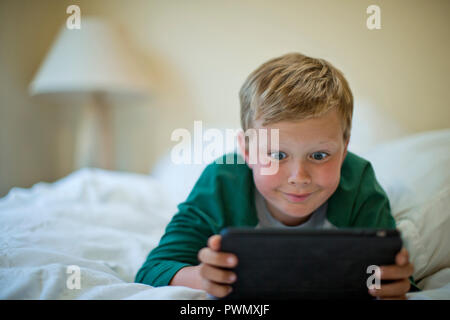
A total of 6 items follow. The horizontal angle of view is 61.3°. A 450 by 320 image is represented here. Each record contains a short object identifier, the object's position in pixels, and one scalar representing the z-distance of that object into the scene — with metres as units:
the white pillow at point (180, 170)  0.93
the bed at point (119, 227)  0.48
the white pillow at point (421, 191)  0.59
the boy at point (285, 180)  0.55
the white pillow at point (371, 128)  0.82
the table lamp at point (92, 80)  1.39
